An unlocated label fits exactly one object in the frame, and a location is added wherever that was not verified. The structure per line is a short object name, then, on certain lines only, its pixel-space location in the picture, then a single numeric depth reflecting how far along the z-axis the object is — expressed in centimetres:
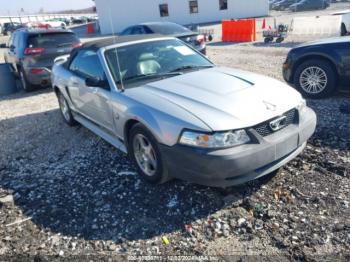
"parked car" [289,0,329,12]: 3547
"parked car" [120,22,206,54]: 1054
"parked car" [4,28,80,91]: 888
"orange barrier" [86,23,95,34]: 3756
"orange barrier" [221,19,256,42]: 1658
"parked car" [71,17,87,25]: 6156
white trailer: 3450
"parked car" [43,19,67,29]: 4197
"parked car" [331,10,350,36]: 1209
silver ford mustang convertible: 293
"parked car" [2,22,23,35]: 4362
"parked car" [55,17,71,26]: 5930
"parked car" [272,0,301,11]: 4184
